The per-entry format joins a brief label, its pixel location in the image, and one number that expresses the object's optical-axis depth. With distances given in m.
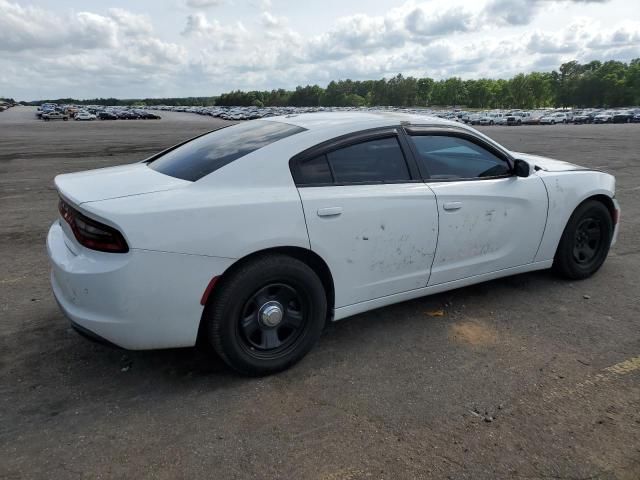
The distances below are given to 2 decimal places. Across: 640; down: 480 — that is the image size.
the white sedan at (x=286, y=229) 2.81
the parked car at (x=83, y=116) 70.12
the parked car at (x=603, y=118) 61.44
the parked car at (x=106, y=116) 79.12
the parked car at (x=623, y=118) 60.72
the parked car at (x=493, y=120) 63.88
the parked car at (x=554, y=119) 62.25
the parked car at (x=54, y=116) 70.19
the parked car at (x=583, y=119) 62.97
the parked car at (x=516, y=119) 63.38
